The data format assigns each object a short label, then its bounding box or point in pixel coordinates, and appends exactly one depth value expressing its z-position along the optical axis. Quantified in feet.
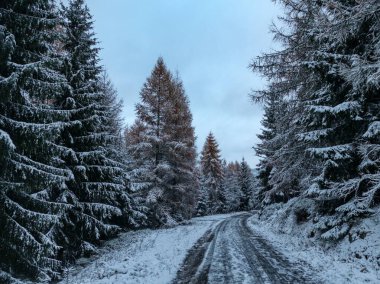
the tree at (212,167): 193.47
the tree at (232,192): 225.72
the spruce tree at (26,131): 28.58
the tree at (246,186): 219.00
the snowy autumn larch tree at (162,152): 86.43
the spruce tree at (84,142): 50.88
